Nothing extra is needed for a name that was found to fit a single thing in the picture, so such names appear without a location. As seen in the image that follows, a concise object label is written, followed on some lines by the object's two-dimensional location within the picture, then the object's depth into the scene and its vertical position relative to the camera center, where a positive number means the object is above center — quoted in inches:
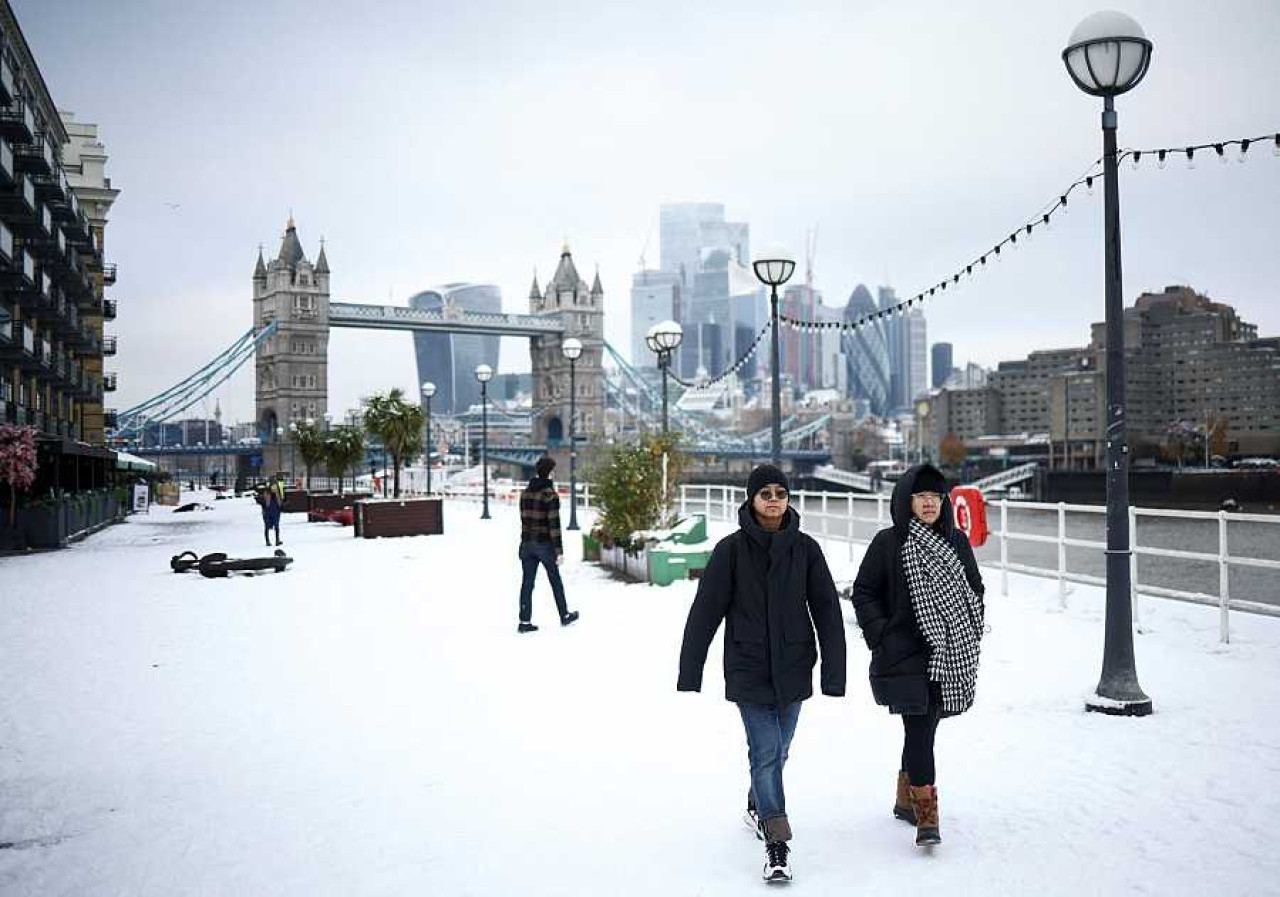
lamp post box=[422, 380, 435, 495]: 1326.3 +93.6
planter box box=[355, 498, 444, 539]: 925.8 -49.1
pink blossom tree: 792.9 +9.0
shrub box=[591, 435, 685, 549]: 591.5 -19.7
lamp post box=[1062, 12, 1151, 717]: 257.4 +31.9
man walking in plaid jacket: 388.2 -28.3
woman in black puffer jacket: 168.4 -27.0
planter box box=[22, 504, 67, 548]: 858.8 -49.1
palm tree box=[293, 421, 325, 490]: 1562.5 +32.2
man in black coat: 164.9 -26.6
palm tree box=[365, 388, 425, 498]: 1162.0 +46.4
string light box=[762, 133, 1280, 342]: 318.3 +90.3
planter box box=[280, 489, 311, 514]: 1483.8 -54.8
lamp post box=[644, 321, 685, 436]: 685.3 +80.7
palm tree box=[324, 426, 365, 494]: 1449.3 +19.2
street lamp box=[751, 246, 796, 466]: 422.6 +75.8
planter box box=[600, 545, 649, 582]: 551.5 -56.7
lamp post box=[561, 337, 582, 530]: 972.6 +99.5
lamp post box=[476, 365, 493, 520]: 1226.3 +104.0
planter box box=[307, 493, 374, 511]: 1253.1 -45.8
